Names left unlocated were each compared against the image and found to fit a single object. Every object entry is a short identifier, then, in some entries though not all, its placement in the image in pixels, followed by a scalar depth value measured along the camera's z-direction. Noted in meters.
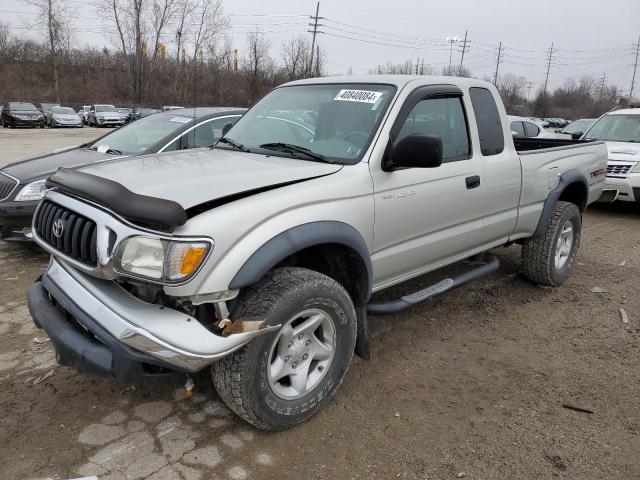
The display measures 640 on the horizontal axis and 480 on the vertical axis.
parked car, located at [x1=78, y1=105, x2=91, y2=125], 38.16
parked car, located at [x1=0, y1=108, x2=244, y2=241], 5.23
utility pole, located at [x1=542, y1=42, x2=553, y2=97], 74.79
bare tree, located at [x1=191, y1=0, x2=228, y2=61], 34.88
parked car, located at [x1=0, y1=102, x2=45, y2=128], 30.11
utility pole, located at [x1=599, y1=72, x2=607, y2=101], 81.06
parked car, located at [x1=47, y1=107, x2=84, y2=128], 32.09
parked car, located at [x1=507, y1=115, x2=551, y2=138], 11.45
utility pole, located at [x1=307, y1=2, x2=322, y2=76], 52.97
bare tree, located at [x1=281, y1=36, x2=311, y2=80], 47.59
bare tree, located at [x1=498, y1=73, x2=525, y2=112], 65.60
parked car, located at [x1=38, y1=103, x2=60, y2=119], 34.53
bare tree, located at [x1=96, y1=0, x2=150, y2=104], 46.94
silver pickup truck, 2.30
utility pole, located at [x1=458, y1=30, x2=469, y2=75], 72.97
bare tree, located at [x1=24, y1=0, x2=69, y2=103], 48.91
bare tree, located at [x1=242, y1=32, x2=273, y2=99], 45.78
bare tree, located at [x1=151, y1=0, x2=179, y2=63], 47.94
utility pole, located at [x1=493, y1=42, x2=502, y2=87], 72.06
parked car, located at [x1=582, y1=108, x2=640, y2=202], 8.69
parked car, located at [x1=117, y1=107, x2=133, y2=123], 36.38
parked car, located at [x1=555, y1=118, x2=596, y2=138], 15.00
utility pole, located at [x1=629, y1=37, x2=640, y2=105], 75.53
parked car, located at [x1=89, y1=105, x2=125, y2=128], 34.49
